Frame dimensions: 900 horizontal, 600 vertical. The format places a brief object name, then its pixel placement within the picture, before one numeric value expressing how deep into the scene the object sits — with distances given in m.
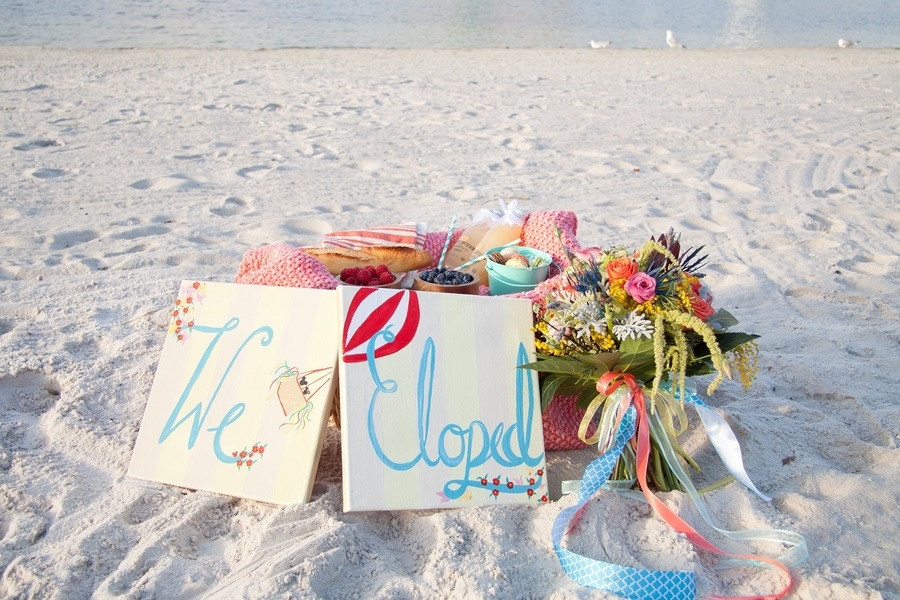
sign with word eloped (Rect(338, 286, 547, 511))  2.26
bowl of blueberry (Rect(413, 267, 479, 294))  2.78
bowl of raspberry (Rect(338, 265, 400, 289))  2.82
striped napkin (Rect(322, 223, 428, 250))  3.22
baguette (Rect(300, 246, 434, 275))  3.06
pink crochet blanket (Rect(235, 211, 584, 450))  2.63
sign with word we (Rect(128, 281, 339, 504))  2.34
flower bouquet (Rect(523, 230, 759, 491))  2.24
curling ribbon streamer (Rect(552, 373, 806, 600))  1.97
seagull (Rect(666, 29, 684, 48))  16.19
